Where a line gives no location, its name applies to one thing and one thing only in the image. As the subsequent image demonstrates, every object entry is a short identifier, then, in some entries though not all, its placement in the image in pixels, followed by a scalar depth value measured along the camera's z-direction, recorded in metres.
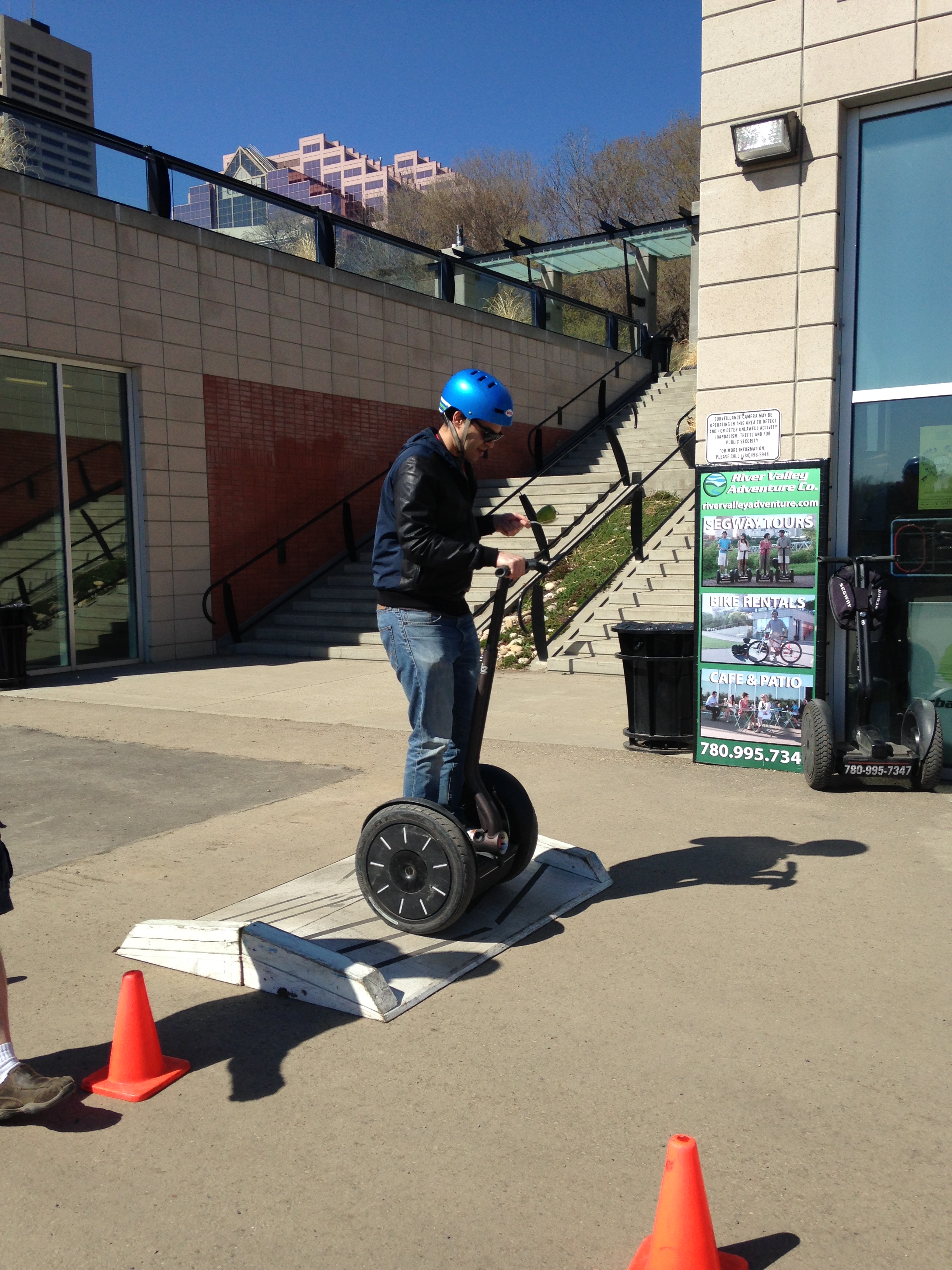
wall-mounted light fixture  6.42
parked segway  5.97
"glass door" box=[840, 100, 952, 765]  6.36
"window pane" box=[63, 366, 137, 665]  12.13
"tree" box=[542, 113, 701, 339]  38.75
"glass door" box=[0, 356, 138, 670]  11.55
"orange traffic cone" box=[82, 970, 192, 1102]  2.89
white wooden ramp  3.41
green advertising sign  6.56
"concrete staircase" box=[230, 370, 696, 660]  13.49
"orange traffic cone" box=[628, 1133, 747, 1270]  2.03
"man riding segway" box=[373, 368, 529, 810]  3.73
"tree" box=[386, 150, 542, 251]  44.69
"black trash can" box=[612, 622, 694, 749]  7.11
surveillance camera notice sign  6.69
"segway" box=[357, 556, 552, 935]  3.73
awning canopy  22.72
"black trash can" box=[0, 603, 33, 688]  10.70
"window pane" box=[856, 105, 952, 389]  6.35
